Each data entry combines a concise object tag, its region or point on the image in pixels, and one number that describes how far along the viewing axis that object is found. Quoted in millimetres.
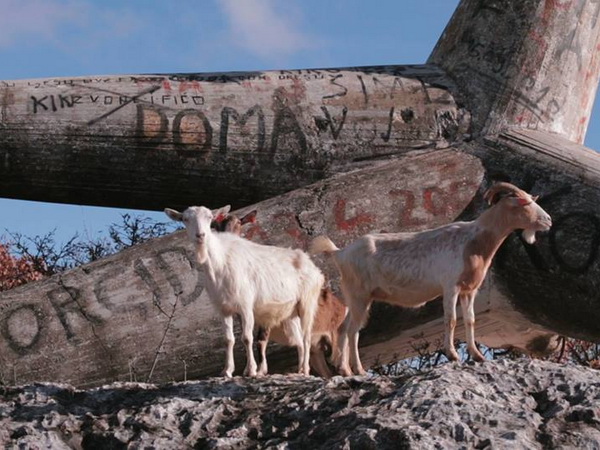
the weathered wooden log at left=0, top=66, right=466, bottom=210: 25474
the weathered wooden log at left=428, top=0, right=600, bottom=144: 27455
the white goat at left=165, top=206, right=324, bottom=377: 17059
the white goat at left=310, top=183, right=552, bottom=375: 17394
